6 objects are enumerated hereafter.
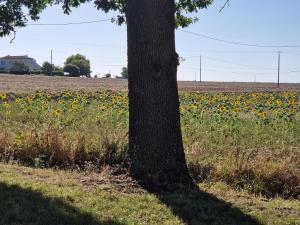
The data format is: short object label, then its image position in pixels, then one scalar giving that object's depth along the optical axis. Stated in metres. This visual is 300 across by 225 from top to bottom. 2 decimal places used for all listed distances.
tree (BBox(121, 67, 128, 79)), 135.38
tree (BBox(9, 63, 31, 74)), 98.06
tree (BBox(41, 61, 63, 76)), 90.05
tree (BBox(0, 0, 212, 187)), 6.69
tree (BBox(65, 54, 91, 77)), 116.39
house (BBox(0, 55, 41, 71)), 134.25
